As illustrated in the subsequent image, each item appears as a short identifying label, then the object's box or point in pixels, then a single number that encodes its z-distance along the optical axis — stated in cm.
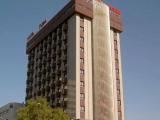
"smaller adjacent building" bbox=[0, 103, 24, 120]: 10112
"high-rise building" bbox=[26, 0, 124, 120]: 8288
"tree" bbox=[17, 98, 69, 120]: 6203
